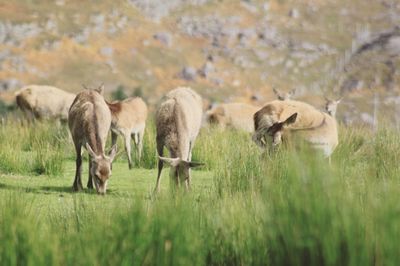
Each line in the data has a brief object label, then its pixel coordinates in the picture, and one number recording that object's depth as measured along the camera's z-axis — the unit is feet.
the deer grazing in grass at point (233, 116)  141.28
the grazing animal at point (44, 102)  123.95
